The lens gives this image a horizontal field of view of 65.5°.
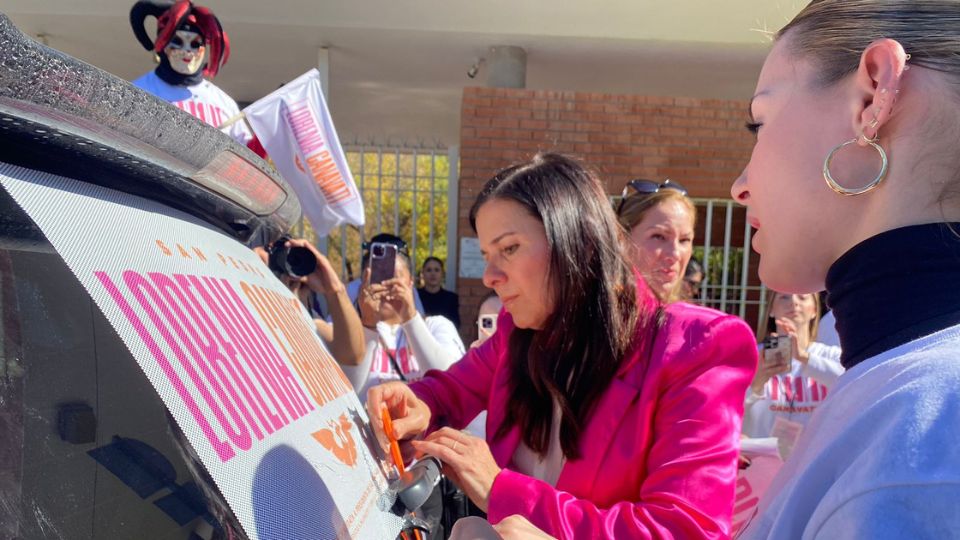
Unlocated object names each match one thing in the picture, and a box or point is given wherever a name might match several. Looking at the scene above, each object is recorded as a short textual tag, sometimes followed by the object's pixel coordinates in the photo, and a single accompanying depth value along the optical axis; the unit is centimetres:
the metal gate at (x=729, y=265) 764
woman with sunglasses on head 301
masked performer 368
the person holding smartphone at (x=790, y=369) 344
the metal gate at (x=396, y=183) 798
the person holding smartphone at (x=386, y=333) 338
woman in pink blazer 137
